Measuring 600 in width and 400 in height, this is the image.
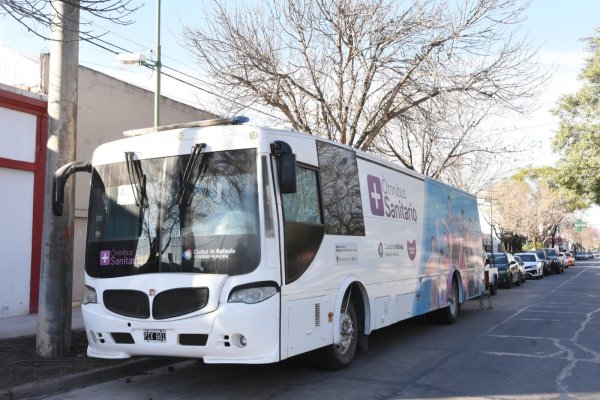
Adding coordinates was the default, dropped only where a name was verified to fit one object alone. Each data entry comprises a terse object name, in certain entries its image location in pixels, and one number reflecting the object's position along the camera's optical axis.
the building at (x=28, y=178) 11.62
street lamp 12.70
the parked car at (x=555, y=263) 41.08
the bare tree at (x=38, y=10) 6.44
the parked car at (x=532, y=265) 32.94
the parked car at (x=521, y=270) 27.60
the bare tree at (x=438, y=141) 15.70
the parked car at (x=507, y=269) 25.12
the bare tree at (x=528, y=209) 59.91
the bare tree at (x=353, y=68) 14.29
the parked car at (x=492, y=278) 20.42
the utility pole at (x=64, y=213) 7.98
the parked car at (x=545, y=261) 38.12
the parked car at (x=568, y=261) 57.08
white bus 5.95
